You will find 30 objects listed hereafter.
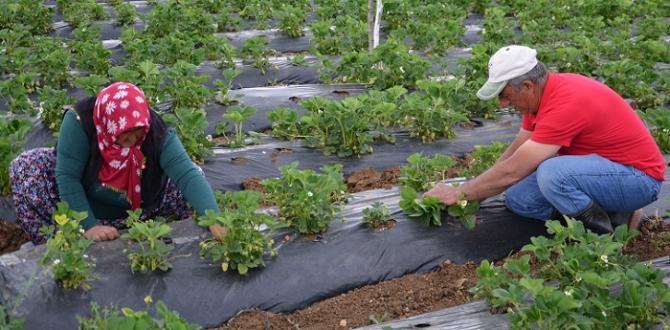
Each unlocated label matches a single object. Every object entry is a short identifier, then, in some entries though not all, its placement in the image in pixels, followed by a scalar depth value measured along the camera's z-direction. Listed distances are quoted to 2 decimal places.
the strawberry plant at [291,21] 8.73
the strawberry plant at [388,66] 6.54
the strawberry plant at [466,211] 4.16
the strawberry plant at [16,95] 5.85
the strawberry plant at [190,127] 5.08
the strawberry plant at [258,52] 7.31
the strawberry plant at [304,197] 4.05
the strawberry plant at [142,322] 2.81
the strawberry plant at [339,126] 5.25
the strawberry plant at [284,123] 5.60
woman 3.98
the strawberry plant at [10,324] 2.88
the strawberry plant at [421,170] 4.43
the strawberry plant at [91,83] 5.73
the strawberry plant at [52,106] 5.70
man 3.93
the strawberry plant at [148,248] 3.63
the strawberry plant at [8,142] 4.75
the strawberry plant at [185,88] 5.94
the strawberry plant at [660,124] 5.15
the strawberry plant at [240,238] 3.72
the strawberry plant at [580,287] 3.03
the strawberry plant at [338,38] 7.92
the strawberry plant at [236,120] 5.41
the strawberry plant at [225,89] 6.18
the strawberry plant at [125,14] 9.18
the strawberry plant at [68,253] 3.50
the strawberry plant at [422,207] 4.15
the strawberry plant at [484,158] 4.69
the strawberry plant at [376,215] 4.22
